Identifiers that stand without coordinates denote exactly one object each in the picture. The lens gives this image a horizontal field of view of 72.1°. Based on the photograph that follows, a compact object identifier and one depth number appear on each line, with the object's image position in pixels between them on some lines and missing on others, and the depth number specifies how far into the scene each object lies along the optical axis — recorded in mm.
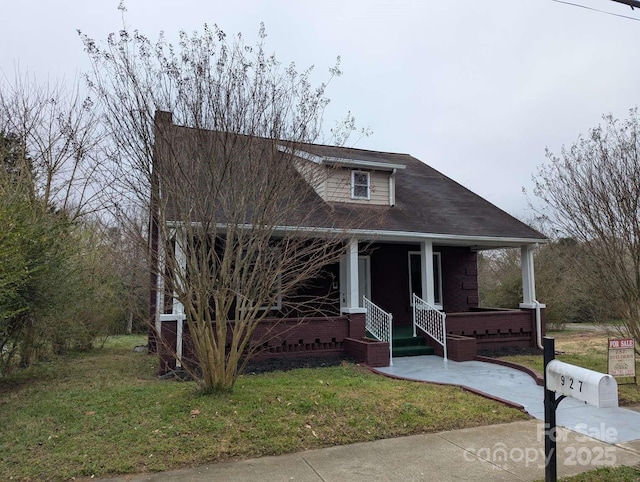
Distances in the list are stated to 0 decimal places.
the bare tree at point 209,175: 6039
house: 9773
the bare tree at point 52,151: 11492
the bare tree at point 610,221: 9008
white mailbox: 3184
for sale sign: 7469
